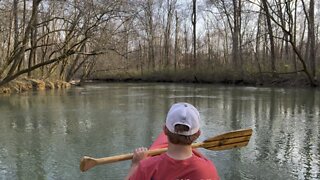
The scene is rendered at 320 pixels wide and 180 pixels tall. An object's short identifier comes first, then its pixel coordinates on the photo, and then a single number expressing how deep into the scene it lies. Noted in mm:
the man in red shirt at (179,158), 1413
